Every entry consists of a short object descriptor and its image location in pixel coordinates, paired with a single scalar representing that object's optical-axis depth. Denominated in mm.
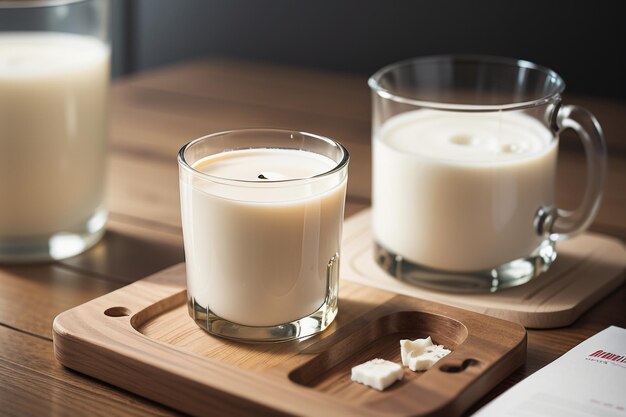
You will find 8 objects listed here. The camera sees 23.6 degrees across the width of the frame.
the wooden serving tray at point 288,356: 629
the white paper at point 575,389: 631
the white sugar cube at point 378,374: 652
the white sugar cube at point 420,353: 671
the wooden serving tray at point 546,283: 735
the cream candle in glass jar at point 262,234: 672
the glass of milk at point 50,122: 793
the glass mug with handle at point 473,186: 747
